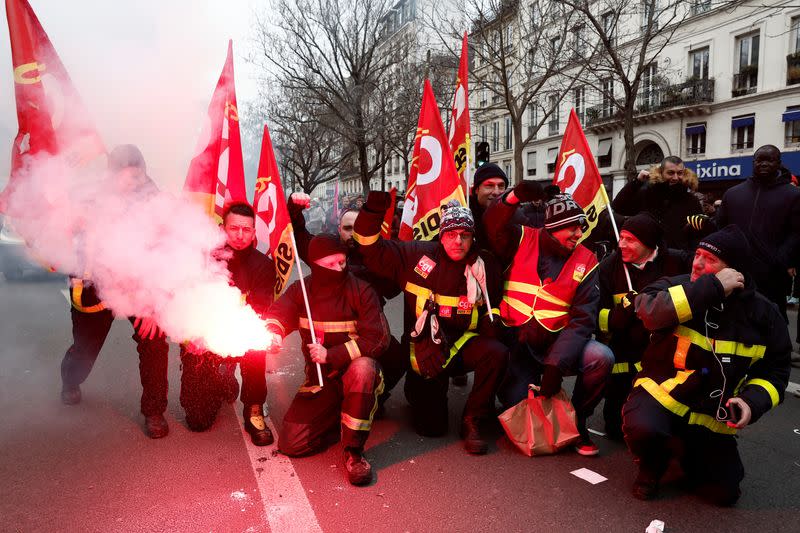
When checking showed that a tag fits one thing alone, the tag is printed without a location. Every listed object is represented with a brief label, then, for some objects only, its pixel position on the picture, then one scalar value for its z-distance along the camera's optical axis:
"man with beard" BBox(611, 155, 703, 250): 5.62
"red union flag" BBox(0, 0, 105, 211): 3.63
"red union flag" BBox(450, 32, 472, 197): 5.68
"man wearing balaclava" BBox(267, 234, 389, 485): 3.63
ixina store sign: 23.31
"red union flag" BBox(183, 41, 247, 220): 4.50
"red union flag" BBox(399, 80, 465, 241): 5.11
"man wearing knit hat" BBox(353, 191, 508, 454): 3.96
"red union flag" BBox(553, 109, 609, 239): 5.34
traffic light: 10.30
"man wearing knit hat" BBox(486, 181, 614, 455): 3.79
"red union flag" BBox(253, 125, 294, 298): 4.32
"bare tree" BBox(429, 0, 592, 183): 16.69
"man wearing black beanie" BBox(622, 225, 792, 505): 3.01
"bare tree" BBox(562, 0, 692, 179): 13.43
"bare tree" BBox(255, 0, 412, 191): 22.97
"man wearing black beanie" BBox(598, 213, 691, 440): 3.89
